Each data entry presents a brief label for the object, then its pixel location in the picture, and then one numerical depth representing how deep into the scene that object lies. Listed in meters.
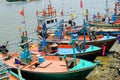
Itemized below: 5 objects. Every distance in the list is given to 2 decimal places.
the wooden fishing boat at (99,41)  18.41
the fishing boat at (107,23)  22.38
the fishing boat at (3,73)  10.11
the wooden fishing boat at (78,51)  16.24
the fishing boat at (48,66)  13.01
